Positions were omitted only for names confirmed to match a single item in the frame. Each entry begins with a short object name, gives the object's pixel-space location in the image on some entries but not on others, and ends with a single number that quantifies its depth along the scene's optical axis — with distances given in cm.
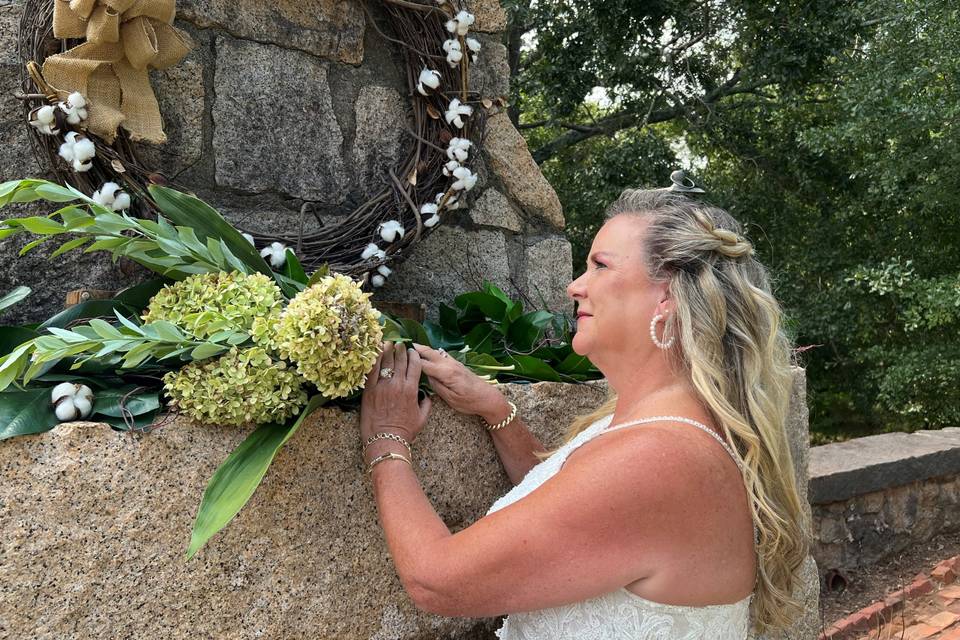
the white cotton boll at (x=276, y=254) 183
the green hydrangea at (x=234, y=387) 133
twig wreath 159
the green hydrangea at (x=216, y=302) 140
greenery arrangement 128
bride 135
